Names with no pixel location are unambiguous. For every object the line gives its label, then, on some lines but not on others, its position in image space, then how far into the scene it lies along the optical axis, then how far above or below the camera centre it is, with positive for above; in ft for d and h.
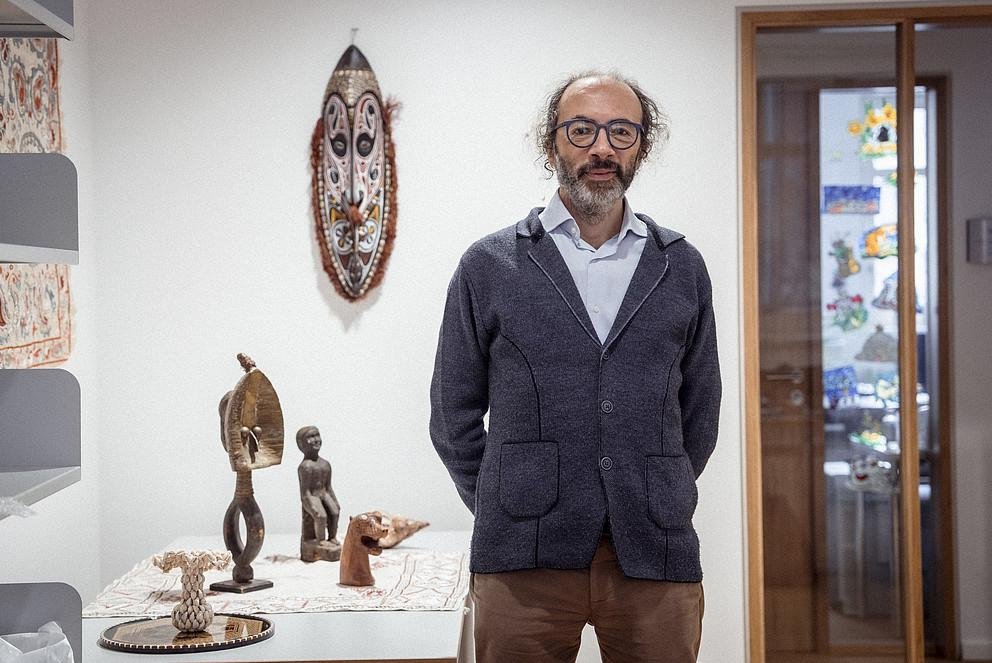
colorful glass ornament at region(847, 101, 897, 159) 10.52 +1.80
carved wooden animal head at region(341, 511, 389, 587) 7.82 -1.69
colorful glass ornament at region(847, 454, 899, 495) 10.68 -1.55
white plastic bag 4.61 -1.39
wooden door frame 10.42 +0.38
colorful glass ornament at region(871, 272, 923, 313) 10.59 +0.21
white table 6.42 -1.97
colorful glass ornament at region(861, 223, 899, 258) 10.55 +0.73
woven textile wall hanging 8.38 +0.48
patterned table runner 7.46 -1.93
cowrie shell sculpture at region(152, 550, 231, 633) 6.65 -1.69
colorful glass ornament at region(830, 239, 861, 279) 10.55 +0.58
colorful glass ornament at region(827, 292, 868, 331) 10.55 +0.05
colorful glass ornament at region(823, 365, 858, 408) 10.59 -0.65
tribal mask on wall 10.34 +1.30
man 6.12 -0.50
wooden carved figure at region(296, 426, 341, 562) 8.55 -1.44
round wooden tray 6.42 -1.89
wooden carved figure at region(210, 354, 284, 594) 7.76 -0.89
